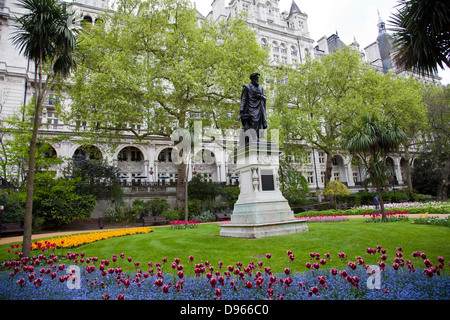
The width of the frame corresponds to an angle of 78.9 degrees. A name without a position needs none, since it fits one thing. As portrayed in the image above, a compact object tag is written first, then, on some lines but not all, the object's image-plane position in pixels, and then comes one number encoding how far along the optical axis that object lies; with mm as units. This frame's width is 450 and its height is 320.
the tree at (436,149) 33156
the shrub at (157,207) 25330
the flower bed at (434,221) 9531
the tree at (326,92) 28359
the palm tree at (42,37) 6216
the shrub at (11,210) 17266
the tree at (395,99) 30531
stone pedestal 8562
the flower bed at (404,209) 15722
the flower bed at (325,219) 14381
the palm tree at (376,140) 11805
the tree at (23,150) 19362
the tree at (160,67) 18859
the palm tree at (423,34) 6488
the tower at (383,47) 63056
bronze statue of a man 10453
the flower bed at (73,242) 8375
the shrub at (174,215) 22578
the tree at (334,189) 27609
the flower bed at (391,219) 12329
